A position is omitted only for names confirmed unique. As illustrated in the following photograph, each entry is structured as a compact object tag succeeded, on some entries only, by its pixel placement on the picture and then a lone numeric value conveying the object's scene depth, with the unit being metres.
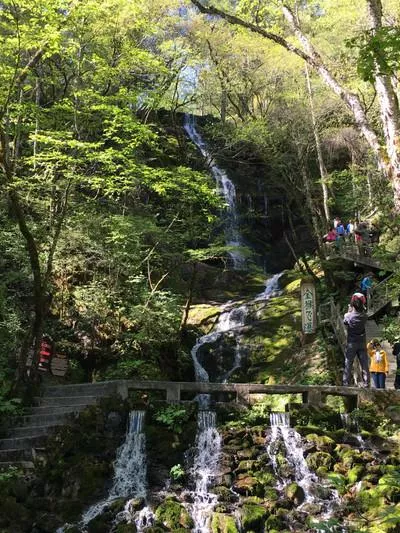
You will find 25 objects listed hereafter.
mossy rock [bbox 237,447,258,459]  9.70
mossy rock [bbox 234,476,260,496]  8.88
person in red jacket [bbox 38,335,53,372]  13.78
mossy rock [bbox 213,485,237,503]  8.75
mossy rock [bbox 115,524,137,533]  7.93
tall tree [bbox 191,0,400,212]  5.59
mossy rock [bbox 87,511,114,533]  8.15
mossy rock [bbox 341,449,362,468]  9.33
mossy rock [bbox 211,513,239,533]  7.94
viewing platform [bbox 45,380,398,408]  10.65
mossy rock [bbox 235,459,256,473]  9.38
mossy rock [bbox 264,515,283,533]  8.06
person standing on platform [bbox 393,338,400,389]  11.28
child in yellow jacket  11.36
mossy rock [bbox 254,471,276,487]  9.09
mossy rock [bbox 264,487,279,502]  8.73
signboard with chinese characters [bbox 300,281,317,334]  13.34
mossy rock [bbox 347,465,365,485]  8.99
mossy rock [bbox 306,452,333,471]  9.42
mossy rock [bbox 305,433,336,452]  9.79
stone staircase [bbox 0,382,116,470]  9.62
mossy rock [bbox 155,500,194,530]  8.12
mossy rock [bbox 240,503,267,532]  8.07
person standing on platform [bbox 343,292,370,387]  10.76
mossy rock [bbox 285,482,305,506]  8.74
